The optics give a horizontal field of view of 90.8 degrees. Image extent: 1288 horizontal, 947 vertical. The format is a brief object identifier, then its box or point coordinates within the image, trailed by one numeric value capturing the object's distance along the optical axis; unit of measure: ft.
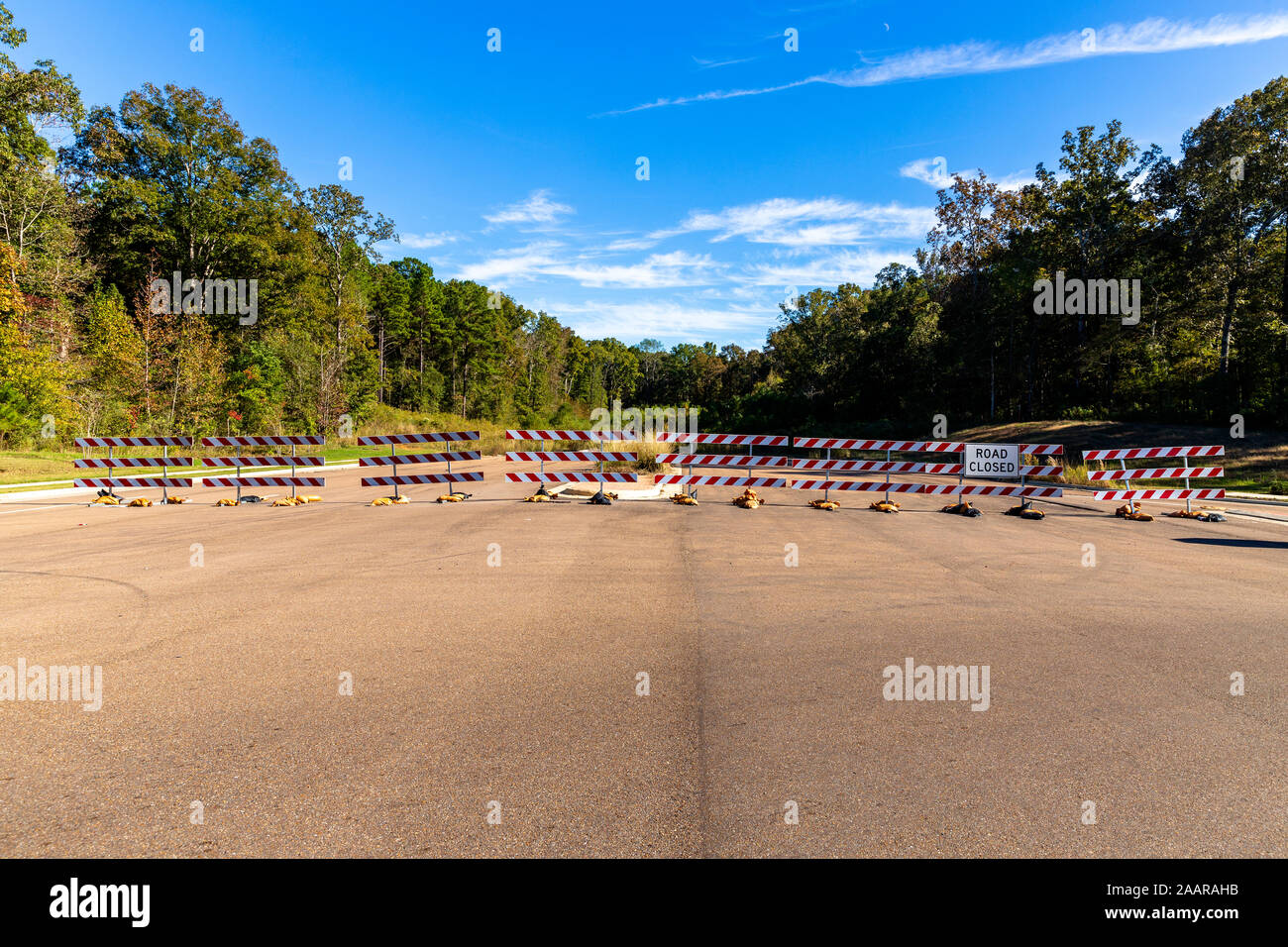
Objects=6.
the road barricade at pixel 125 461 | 50.29
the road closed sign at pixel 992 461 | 48.39
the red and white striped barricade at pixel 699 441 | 46.60
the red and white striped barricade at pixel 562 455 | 47.70
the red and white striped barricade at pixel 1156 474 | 45.50
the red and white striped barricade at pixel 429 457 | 49.26
